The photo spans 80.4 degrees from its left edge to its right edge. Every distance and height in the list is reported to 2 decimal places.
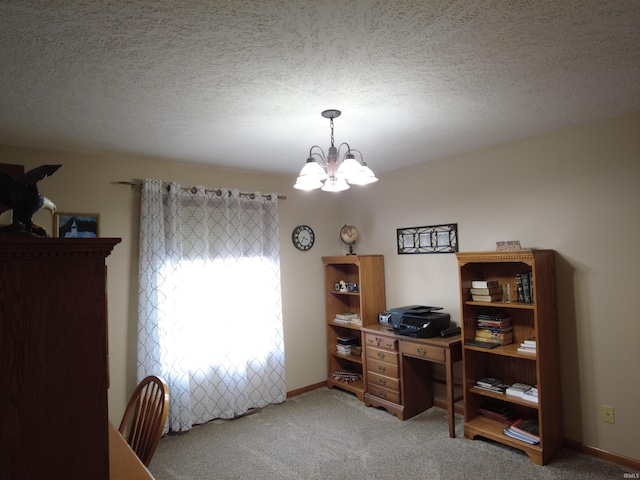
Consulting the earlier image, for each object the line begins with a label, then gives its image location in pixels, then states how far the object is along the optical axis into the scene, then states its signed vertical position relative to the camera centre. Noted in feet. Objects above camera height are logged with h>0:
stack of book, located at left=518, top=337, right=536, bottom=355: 9.04 -2.11
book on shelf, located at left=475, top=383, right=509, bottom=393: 9.59 -3.28
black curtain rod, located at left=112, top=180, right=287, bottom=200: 10.66 +2.41
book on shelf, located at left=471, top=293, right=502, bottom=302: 9.90 -1.00
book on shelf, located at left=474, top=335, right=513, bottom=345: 9.90 -2.14
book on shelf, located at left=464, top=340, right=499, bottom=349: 9.74 -2.19
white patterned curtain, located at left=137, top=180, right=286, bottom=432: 10.70 -1.03
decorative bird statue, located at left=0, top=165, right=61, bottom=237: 3.30 +0.65
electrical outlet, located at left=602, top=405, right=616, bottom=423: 8.71 -3.64
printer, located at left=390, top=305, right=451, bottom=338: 10.93 -1.76
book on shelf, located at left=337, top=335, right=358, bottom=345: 14.14 -2.86
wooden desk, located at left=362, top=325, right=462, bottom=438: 10.48 -3.23
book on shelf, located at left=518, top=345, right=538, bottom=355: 8.99 -2.18
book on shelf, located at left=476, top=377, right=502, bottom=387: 9.89 -3.21
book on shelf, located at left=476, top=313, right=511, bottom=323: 10.01 -1.55
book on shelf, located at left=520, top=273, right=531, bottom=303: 9.39 -0.67
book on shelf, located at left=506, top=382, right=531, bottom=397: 9.21 -3.20
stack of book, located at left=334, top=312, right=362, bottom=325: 13.79 -2.01
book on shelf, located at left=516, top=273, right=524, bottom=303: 9.51 -0.73
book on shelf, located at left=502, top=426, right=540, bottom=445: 8.73 -4.19
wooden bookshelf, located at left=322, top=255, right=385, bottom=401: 13.14 -1.37
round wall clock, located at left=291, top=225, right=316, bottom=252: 13.88 +1.02
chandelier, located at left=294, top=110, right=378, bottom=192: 7.25 +1.75
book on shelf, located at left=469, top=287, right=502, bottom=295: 9.93 -0.82
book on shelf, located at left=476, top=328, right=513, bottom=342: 9.95 -1.98
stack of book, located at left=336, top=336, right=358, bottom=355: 14.03 -3.01
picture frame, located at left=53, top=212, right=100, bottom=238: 9.55 +1.20
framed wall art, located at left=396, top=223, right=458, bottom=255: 11.75 +0.74
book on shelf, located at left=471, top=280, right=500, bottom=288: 9.96 -0.63
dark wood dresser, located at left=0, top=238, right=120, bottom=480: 2.93 -0.70
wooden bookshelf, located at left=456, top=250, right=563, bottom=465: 8.73 -2.29
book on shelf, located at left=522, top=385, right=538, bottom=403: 8.88 -3.23
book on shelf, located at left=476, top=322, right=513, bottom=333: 9.96 -1.79
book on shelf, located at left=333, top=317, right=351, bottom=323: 13.92 -2.09
